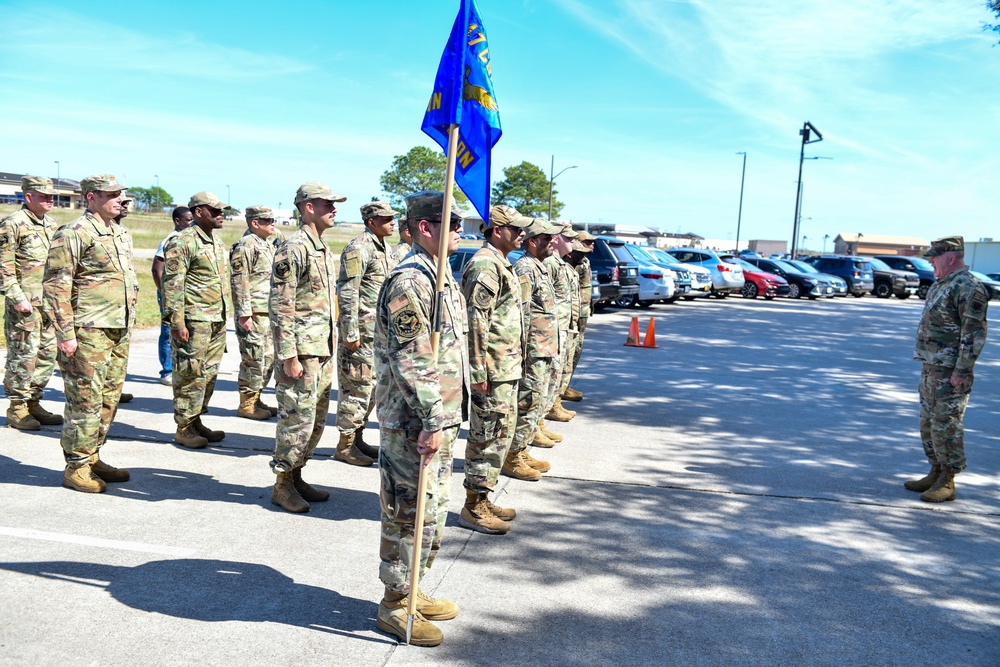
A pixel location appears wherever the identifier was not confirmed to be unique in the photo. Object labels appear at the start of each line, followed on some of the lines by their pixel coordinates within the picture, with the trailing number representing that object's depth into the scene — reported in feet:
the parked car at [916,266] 110.49
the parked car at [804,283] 98.78
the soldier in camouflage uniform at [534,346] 19.81
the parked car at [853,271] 107.86
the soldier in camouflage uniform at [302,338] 17.46
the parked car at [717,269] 90.43
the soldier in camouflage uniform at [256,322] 25.85
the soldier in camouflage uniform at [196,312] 22.44
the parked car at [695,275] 84.33
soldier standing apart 19.53
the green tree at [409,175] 285.84
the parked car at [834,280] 102.53
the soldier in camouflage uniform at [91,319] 17.98
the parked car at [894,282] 108.78
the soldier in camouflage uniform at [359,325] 21.81
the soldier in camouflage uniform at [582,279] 30.46
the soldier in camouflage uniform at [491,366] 16.74
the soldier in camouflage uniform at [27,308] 23.32
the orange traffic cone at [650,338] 47.26
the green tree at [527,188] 269.64
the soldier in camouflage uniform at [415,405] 11.94
